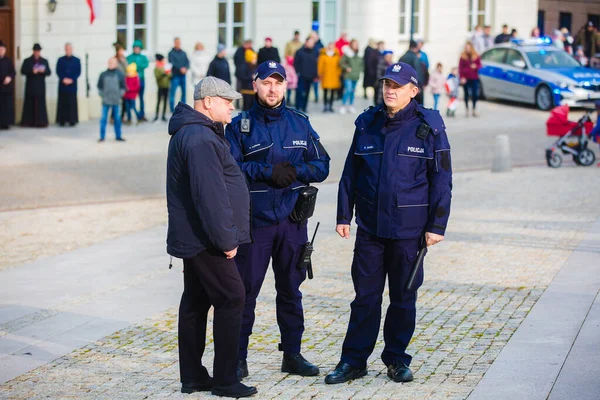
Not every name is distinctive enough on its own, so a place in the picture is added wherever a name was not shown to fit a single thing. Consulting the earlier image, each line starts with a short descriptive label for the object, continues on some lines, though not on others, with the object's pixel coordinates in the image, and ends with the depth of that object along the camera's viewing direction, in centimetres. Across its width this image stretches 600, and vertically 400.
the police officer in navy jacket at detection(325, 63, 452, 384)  715
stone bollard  1825
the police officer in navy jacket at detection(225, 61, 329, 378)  728
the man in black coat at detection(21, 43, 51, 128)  2375
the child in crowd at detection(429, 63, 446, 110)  2752
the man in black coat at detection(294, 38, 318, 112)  2736
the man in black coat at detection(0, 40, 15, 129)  2334
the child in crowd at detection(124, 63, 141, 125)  2409
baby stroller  1917
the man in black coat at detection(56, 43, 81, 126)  2417
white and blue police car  2839
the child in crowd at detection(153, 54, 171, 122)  2541
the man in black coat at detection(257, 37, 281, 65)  2633
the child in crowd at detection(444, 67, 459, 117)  2750
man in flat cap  664
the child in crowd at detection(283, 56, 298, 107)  2744
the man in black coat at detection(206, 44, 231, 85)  2486
